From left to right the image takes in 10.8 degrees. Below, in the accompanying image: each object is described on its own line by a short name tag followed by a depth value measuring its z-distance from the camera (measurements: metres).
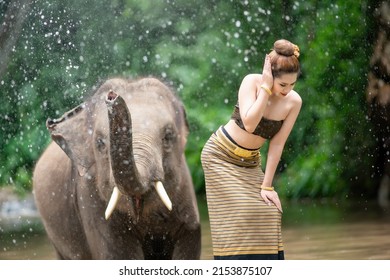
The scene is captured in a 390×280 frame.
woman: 8.38
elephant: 9.52
